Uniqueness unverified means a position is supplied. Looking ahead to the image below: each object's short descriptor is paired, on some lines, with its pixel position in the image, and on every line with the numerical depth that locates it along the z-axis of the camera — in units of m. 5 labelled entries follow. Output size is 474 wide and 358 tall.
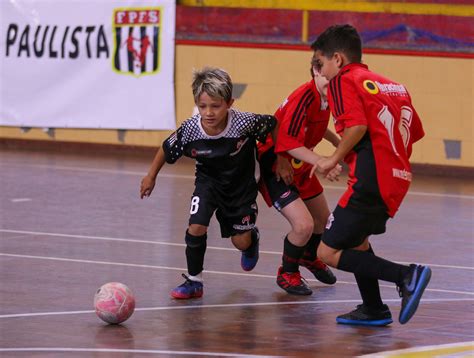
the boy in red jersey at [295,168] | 14.56
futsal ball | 12.76
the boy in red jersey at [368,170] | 12.49
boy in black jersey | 14.40
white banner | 32.19
